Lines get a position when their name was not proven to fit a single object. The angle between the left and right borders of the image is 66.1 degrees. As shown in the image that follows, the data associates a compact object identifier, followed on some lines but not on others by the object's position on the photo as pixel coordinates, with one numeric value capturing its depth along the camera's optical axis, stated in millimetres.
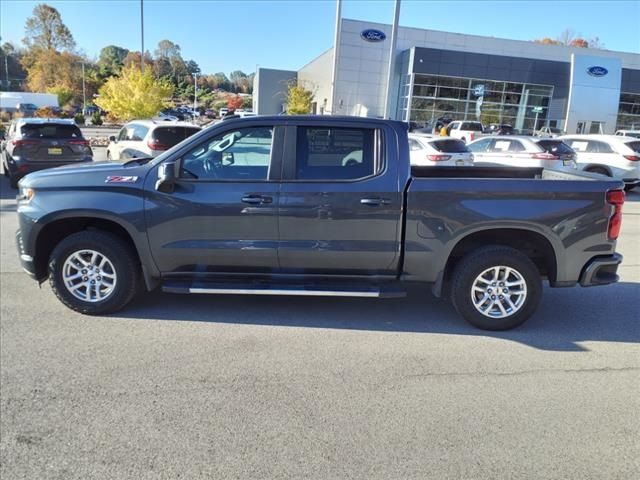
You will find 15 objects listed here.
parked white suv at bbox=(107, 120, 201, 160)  11953
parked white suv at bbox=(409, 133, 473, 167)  13633
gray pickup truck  4262
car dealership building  39500
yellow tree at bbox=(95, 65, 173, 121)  25891
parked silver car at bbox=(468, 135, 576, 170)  14203
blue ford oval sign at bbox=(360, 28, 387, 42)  40188
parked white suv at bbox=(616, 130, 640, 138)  30266
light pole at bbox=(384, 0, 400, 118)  19094
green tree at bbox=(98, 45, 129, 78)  86812
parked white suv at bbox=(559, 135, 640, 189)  14148
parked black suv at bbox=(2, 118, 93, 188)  11641
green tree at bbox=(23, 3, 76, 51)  92562
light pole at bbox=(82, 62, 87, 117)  68412
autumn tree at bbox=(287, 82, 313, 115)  35531
